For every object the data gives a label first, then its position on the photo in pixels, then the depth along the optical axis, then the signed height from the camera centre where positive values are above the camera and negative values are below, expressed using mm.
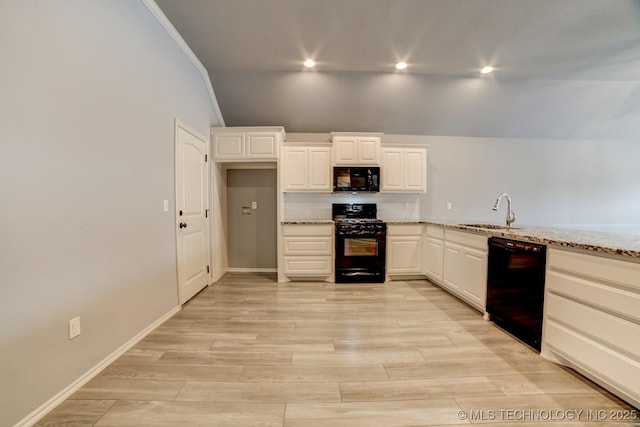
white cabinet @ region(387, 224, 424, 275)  3705 -692
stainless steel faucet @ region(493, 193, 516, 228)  2631 -159
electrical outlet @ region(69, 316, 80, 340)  1540 -806
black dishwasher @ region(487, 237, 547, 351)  1924 -724
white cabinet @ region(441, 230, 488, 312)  2539 -720
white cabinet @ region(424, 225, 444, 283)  3311 -693
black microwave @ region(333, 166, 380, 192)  3875 +412
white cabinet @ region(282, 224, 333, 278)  3674 -706
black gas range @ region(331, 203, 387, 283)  3617 -707
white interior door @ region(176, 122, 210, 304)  2771 -107
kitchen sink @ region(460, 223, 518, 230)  2653 -263
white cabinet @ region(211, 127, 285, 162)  3629 +907
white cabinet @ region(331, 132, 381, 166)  3844 +879
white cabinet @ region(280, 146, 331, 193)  3842 +554
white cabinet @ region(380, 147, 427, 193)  4012 +567
